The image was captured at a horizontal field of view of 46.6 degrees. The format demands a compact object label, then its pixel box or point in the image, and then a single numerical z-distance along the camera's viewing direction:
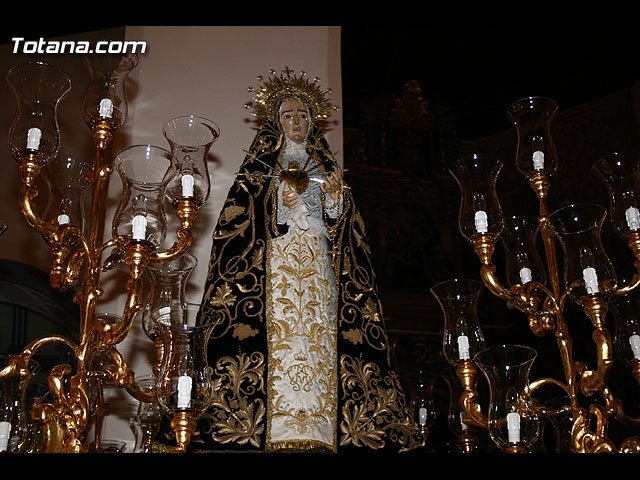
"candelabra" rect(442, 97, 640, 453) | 2.40
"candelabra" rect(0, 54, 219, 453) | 2.29
